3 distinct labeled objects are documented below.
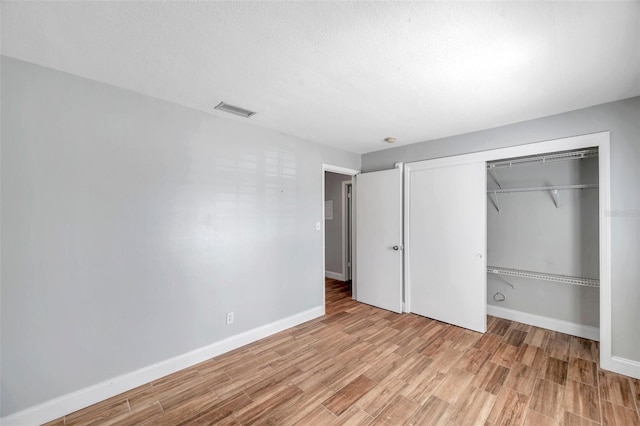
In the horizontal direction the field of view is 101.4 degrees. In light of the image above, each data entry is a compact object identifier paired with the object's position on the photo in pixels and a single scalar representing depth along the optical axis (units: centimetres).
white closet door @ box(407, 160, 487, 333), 317
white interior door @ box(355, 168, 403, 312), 382
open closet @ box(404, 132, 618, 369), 298
